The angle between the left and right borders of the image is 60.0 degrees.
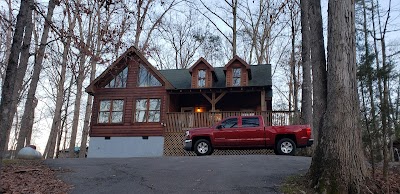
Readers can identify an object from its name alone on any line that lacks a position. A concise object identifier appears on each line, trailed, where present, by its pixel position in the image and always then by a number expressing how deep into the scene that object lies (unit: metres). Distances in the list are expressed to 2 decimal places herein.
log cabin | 21.11
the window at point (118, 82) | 22.83
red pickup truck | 14.62
